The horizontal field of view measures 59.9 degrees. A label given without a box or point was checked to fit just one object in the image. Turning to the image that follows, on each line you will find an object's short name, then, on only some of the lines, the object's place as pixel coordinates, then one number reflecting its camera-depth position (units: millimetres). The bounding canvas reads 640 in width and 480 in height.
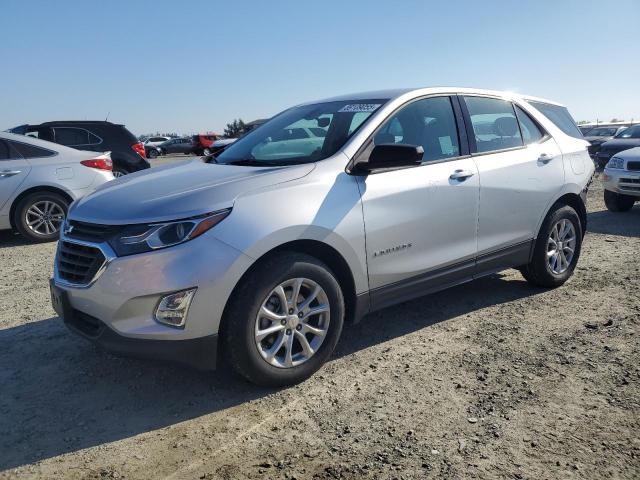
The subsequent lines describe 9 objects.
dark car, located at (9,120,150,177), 9828
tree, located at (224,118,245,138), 64038
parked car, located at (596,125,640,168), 15409
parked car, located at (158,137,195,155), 42594
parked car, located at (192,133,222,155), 38112
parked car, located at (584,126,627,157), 20969
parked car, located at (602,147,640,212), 9359
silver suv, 2943
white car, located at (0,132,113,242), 7500
